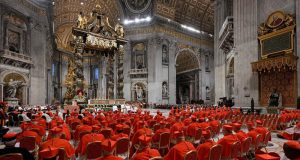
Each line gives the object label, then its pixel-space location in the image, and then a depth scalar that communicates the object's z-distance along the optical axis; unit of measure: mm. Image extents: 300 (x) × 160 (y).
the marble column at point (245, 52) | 18500
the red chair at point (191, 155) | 3678
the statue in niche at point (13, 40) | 24561
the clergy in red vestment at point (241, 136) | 5193
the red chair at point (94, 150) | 4758
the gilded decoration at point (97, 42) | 23266
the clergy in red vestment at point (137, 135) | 5968
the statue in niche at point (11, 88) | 23650
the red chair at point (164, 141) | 6133
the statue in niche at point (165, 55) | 36375
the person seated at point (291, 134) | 7277
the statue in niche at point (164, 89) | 35747
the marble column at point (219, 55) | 28169
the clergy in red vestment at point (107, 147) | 4602
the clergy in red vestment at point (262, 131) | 6002
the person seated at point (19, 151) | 3241
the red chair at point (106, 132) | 6633
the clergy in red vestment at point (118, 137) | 5526
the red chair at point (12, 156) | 3070
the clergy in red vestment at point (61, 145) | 4606
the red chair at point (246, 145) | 5086
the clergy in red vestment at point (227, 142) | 4746
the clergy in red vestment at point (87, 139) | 5266
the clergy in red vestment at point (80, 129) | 6918
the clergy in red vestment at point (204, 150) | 4215
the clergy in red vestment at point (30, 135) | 5947
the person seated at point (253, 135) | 5605
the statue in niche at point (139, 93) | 35906
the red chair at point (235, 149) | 4715
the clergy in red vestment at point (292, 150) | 3674
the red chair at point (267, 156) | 3551
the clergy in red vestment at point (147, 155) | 3544
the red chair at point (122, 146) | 5335
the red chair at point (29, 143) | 5668
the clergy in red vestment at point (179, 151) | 3944
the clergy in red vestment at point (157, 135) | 6223
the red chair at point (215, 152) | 4125
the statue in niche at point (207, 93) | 41912
